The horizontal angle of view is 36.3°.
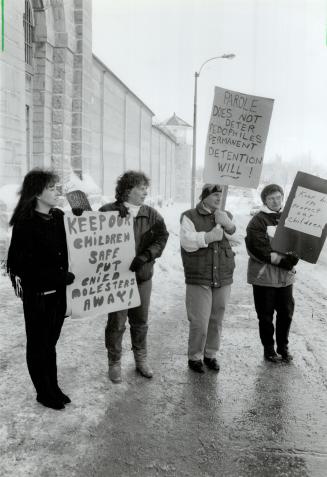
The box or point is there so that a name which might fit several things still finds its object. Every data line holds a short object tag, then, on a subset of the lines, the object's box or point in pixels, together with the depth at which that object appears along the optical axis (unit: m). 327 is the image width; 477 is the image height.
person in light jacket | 4.75
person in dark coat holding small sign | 5.12
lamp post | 23.37
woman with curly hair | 4.59
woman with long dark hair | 3.87
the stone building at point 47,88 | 9.54
